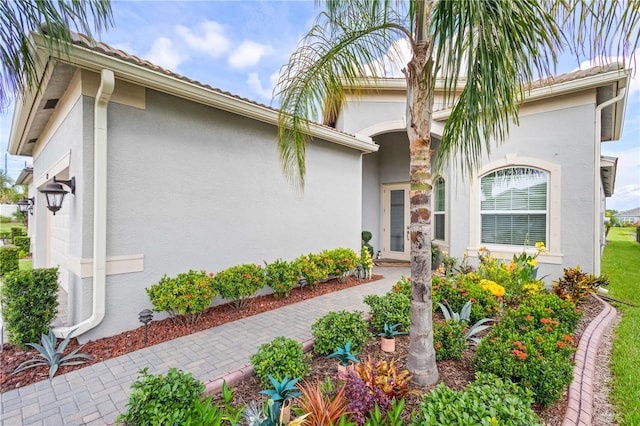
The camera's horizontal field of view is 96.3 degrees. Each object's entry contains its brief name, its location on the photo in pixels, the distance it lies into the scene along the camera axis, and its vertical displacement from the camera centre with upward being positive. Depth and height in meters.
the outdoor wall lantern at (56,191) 4.24 +0.29
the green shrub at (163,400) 2.13 -1.48
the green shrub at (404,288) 5.09 -1.36
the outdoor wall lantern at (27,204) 8.90 +0.23
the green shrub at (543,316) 3.72 -1.43
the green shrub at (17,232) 16.17 -1.26
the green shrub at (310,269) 6.62 -1.34
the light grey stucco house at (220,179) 4.15 +0.71
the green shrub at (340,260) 7.42 -1.26
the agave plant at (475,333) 3.83 -1.63
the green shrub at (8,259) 9.53 -1.68
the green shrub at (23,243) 13.47 -1.53
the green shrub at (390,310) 4.13 -1.44
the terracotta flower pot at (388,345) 3.67 -1.69
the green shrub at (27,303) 3.64 -1.20
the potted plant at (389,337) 3.68 -1.65
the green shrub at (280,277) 6.00 -1.36
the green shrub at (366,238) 11.02 -0.97
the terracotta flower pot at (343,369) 2.71 -1.58
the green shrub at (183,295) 4.36 -1.30
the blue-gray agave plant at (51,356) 3.42 -1.80
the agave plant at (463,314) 4.25 -1.52
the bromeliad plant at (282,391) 2.58 -1.63
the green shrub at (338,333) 3.55 -1.52
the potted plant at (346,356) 3.24 -1.64
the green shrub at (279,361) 2.89 -1.54
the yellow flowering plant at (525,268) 5.79 -1.13
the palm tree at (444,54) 2.34 +1.49
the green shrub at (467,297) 4.66 -1.43
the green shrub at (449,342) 3.41 -1.54
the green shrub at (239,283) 5.06 -1.29
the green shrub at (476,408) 2.00 -1.43
